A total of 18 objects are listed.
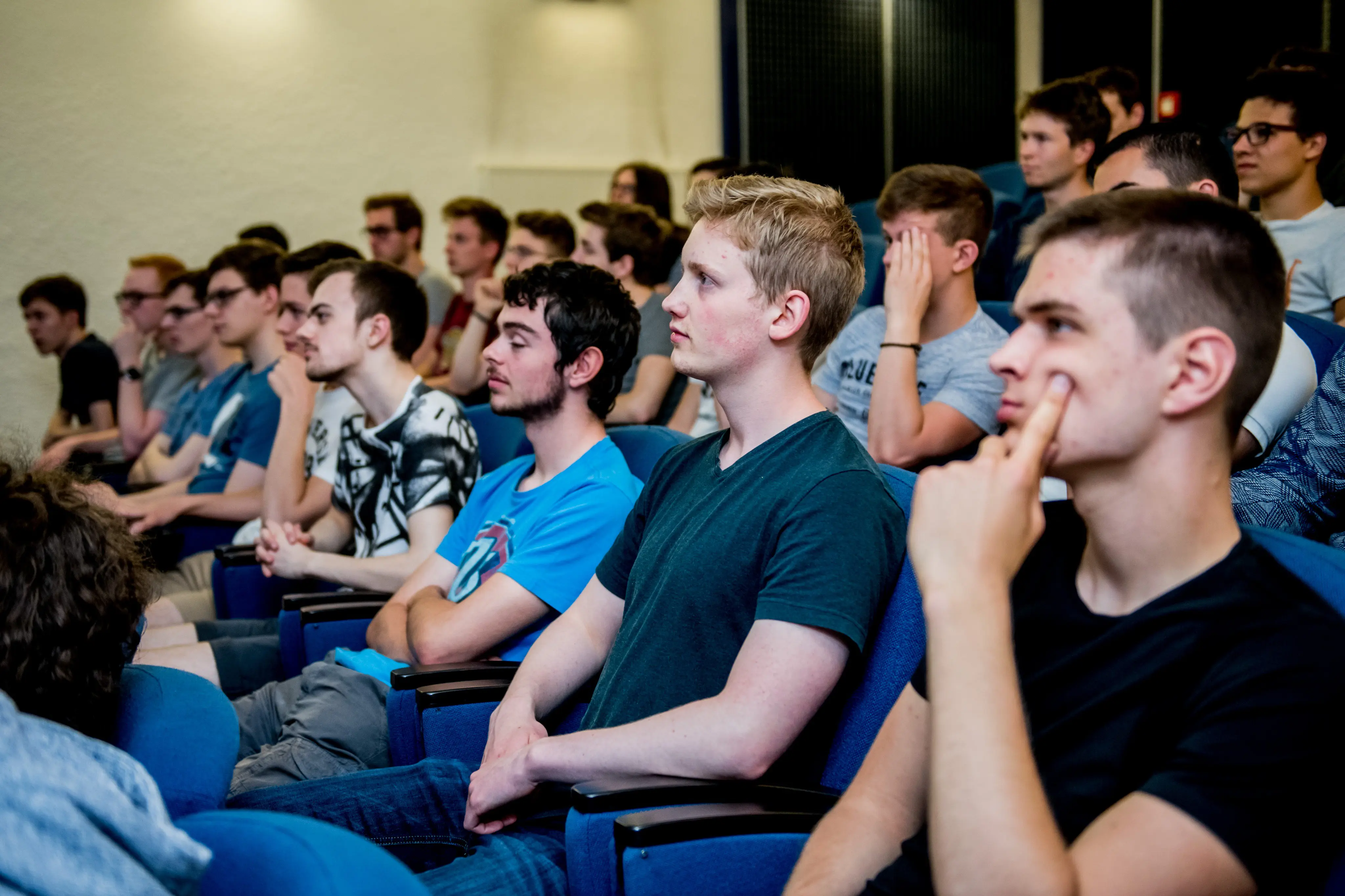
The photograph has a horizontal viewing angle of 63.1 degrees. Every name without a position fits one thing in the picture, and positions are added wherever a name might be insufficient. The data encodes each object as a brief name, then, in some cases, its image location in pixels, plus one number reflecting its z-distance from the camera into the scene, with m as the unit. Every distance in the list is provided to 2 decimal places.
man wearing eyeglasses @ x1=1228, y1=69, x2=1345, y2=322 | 2.85
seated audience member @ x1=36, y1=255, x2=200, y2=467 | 4.64
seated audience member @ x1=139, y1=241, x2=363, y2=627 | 2.78
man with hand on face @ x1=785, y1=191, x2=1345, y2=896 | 0.82
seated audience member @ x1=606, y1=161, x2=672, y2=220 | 5.06
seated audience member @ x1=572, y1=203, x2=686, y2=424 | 3.57
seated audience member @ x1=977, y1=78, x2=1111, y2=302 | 3.79
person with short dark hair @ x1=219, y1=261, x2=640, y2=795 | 1.85
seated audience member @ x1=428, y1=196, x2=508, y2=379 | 4.93
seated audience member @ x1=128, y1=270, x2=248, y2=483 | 3.86
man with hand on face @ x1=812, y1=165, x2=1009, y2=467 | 2.37
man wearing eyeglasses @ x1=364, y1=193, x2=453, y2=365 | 5.16
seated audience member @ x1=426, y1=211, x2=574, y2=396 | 4.13
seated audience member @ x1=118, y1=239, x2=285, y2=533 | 3.12
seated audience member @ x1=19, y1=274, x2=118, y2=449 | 5.19
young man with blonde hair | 1.24
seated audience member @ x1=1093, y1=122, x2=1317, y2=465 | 2.12
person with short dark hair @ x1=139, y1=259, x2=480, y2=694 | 2.39
